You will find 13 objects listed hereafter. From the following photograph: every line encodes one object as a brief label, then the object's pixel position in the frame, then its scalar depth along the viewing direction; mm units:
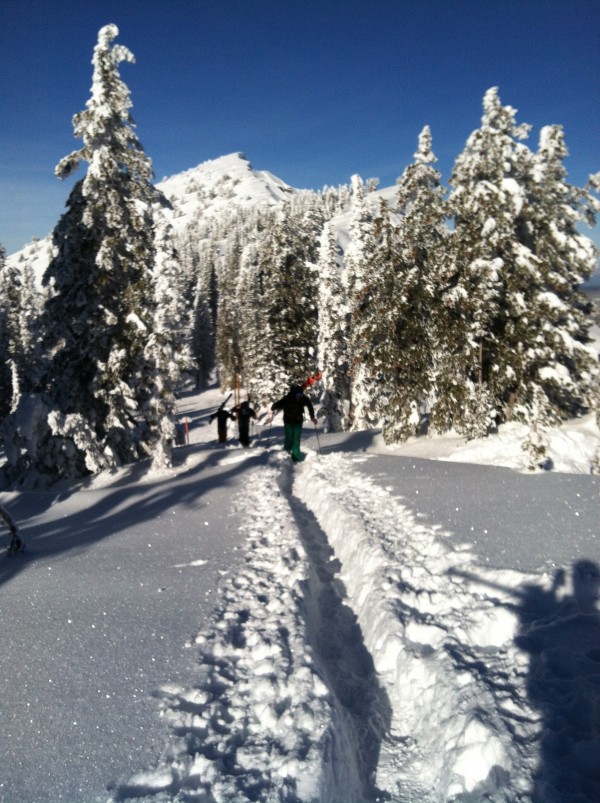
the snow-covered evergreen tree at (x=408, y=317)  17578
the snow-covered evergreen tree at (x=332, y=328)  31422
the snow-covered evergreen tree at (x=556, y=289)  16255
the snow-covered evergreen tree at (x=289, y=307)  31422
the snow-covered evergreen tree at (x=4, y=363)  39094
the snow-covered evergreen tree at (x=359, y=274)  29908
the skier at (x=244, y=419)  18391
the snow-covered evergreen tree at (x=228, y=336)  59562
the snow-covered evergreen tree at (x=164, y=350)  15234
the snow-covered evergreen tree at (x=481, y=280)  16016
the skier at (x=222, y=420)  19875
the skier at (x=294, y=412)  14674
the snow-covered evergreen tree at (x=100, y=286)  15633
